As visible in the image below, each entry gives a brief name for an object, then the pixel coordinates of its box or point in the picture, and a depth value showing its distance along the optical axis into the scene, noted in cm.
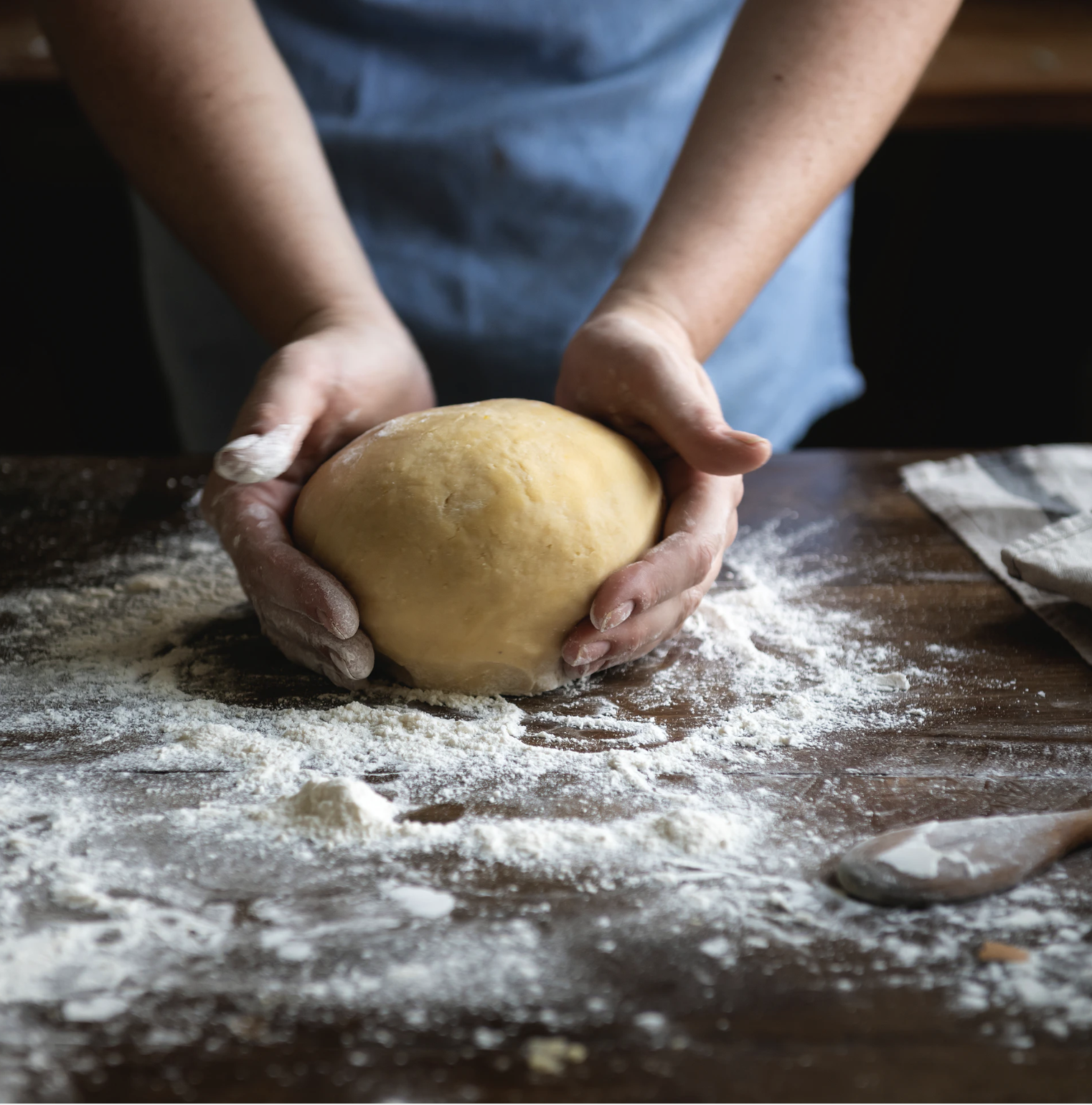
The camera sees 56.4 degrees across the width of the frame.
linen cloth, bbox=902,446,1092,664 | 122
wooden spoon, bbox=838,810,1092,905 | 75
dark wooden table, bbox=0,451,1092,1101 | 61
